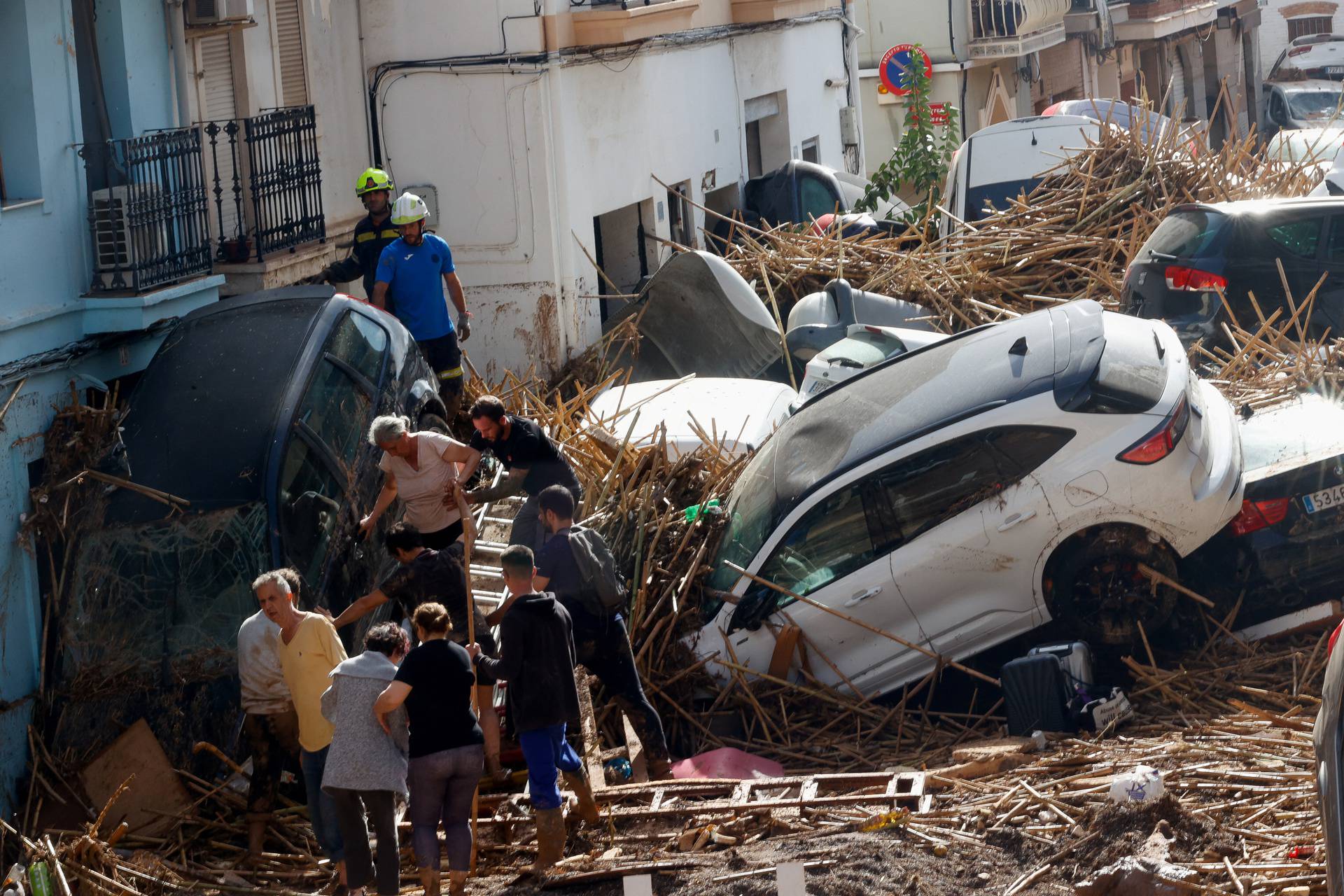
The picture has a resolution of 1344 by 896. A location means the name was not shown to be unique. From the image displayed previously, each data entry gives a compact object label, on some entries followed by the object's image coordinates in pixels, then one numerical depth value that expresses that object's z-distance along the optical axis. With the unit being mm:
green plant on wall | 43281
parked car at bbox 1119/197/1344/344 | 26562
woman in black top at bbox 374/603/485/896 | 13703
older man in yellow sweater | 14812
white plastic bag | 13320
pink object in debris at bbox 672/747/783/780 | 16812
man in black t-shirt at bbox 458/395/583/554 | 18781
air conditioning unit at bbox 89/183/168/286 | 21922
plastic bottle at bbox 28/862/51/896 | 14578
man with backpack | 16703
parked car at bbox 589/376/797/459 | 22875
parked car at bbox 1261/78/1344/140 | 73312
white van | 38031
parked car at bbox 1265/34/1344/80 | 83937
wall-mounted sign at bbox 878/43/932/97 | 59625
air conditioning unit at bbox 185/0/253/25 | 25062
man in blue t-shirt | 23297
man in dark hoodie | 14617
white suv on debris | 17531
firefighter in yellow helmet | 24797
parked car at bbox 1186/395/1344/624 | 17953
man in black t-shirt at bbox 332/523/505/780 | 17219
